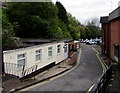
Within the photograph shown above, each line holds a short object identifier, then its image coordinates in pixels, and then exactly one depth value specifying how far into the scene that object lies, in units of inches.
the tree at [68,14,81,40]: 1103.2
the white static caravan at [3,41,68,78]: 307.3
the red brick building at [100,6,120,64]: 478.7
